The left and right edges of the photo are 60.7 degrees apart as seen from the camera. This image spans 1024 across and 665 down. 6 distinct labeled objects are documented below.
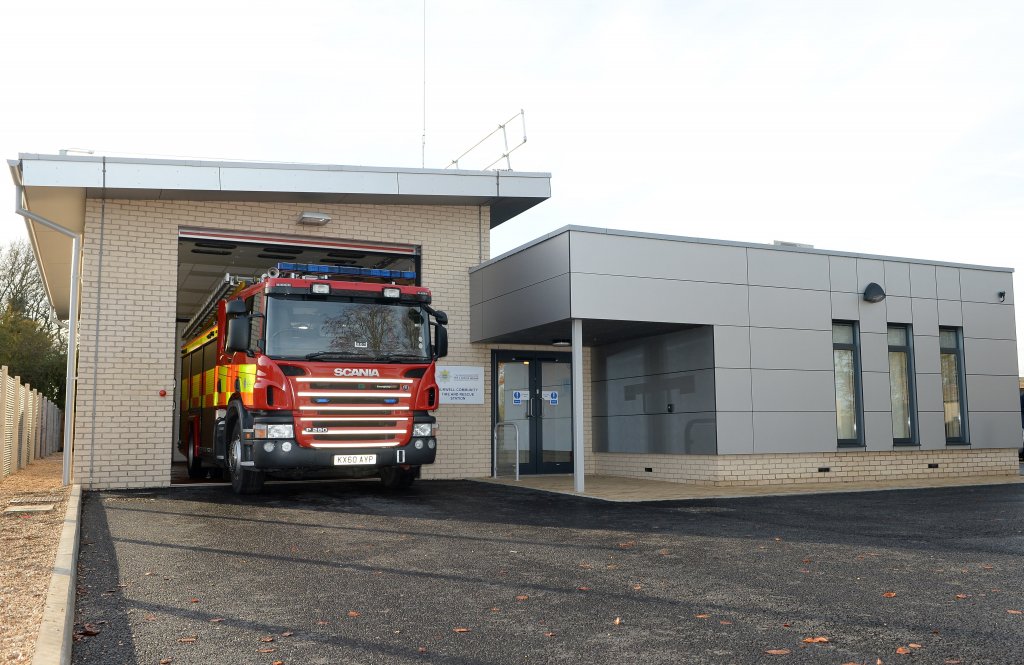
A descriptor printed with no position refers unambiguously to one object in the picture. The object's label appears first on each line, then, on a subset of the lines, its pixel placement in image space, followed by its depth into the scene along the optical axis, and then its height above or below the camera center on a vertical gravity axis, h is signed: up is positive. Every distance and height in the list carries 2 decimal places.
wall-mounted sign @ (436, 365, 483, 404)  16.41 +0.58
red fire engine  11.27 +0.58
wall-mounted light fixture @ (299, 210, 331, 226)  15.38 +3.48
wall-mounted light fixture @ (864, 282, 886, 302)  15.93 +2.13
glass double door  17.08 +0.09
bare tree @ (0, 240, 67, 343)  39.06 +6.07
